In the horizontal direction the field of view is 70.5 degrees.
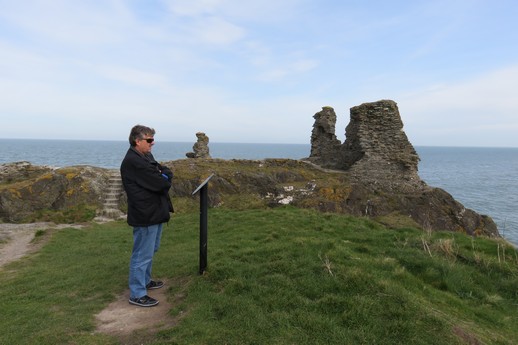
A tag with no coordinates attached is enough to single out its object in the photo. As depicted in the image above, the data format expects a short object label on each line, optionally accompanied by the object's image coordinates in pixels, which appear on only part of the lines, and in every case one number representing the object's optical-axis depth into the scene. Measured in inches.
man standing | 259.8
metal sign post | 288.8
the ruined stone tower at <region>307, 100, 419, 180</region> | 928.9
